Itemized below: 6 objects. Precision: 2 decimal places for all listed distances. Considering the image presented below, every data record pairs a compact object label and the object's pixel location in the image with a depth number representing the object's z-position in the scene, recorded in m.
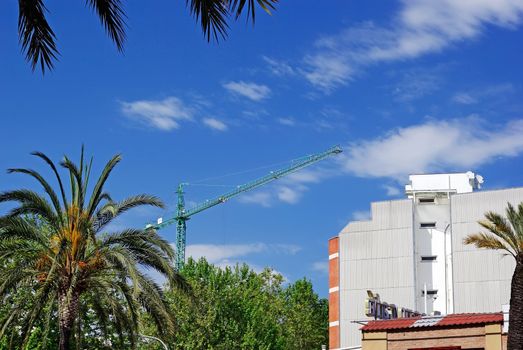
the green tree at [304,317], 106.19
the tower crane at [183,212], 165.38
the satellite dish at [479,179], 101.00
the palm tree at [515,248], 38.91
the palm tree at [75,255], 31.92
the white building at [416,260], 88.44
